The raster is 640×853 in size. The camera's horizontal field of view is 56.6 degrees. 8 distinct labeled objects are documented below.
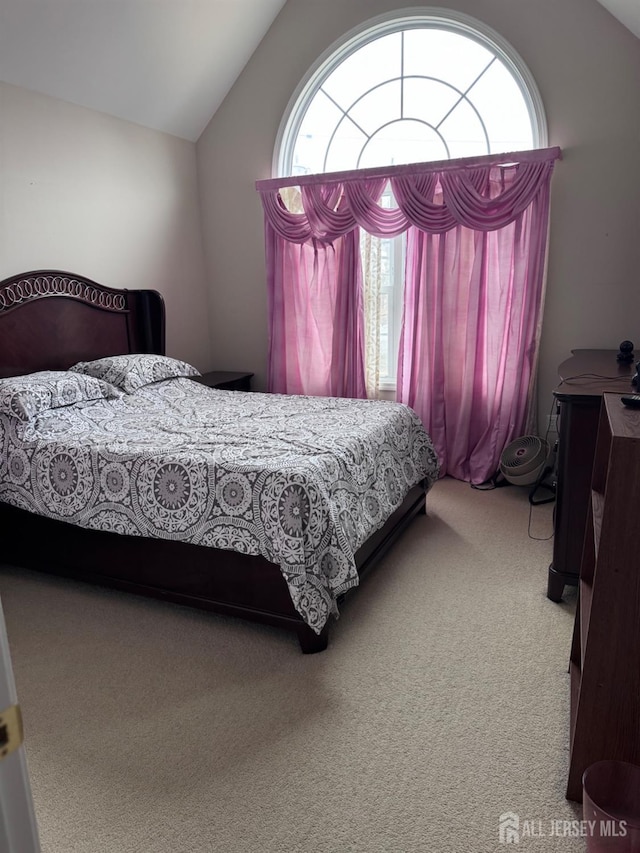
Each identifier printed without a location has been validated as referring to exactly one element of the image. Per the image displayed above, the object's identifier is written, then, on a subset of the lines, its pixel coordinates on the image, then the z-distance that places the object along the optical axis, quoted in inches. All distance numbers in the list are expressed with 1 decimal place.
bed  84.2
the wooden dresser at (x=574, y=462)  87.1
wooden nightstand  164.7
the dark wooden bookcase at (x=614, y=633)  52.2
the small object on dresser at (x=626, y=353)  114.7
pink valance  139.4
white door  22.6
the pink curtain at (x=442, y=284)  142.7
